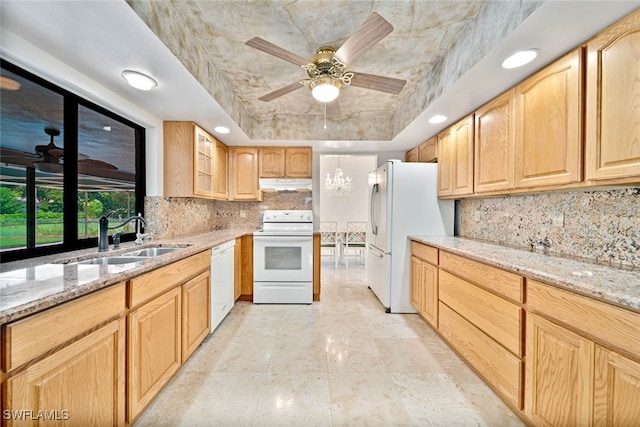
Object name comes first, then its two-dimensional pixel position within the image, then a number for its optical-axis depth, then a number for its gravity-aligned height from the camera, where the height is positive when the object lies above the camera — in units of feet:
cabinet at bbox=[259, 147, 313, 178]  12.45 +2.39
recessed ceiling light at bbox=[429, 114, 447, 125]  8.38 +3.09
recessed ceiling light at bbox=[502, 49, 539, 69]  4.92 +3.02
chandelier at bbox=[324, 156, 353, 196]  20.91 +2.28
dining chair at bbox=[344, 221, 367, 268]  17.15 -1.54
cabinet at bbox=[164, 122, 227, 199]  8.89 +1.78
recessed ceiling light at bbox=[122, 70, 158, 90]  5.63 +2.91
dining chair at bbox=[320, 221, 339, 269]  17.74 -1.56
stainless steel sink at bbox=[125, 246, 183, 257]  6.79 -1.05
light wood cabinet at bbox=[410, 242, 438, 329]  7.98 -2.21
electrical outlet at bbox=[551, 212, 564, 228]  6.00 -0.13
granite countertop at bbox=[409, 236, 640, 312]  3.26 -0.92
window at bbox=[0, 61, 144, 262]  4.74 +0.96
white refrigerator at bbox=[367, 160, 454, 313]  9.74 -0.14
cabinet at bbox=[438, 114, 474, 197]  8.02 +1.78
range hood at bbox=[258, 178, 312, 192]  12.23 +1.36
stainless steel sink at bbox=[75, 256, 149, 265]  5.66 -1.08
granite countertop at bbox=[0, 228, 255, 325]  2.77 -0.93
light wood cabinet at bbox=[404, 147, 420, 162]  12.18 +2.81
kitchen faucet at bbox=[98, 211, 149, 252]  6.01 -0.54
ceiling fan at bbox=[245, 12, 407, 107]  4.74 +3.27
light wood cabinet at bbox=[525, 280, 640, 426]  3.11 -1.98
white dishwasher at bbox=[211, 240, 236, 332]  8.00 -2.28
